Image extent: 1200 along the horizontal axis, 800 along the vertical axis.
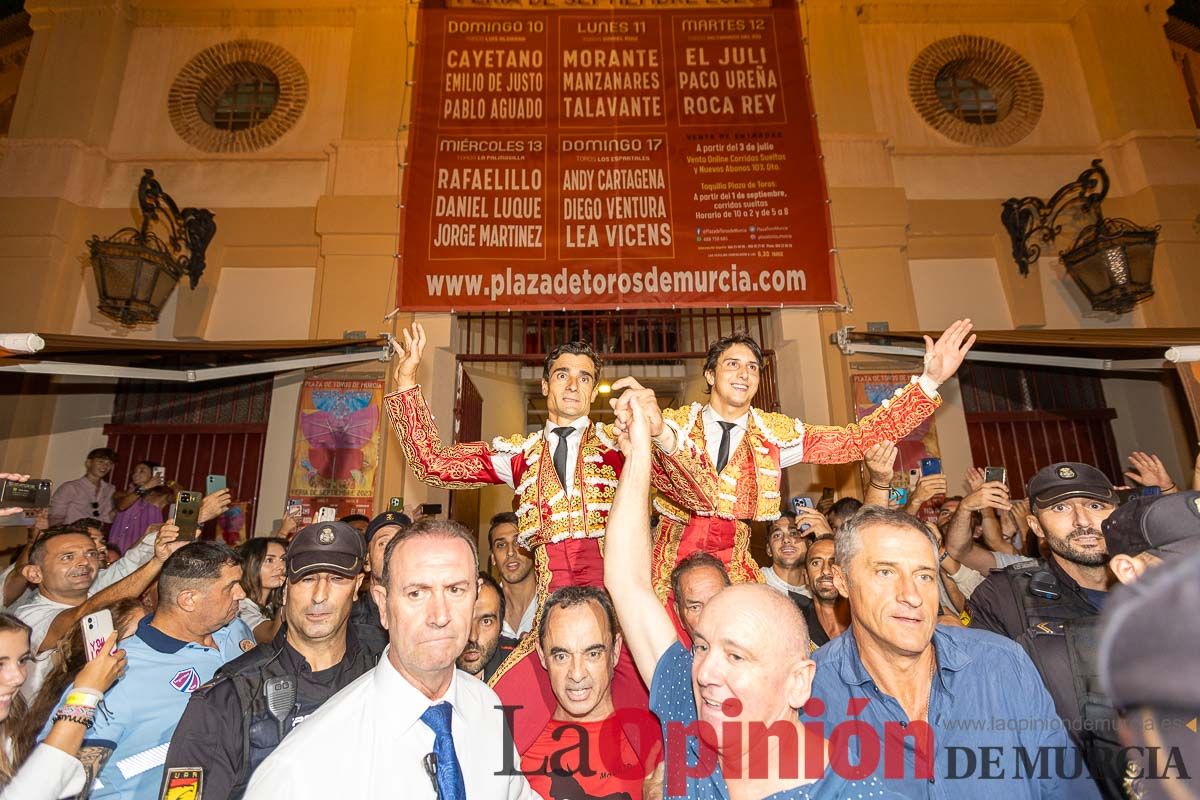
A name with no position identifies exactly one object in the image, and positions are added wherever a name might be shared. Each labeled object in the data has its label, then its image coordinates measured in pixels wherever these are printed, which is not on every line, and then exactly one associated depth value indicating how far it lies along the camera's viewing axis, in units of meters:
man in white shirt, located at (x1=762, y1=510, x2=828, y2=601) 3.97
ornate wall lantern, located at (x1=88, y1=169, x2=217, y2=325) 5.93
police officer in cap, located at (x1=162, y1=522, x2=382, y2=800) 1.96
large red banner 5.92
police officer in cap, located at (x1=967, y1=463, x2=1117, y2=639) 2.49
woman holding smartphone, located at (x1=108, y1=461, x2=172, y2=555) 5.93
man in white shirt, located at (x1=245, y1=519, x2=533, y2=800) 1.45
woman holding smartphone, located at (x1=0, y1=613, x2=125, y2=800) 1.90
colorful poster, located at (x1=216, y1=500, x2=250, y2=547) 6.65
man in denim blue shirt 1.66
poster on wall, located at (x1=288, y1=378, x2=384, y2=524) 6.34
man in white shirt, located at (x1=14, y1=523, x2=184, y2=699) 3.04
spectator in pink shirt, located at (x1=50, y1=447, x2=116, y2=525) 6.10
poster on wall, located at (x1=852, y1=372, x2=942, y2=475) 6.30
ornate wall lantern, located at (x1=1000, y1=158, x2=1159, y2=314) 6.02
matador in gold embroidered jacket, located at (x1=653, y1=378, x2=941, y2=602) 2.80
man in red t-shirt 2.10
